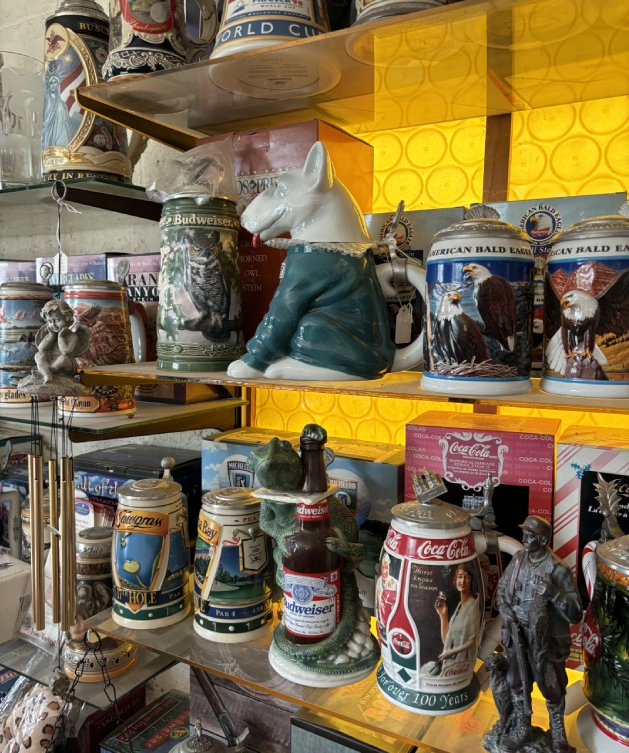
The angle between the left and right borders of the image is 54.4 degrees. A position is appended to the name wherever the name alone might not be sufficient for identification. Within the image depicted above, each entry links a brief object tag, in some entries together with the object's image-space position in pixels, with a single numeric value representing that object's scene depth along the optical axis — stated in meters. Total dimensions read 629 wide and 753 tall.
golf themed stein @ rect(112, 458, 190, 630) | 0.91
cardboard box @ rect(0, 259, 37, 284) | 1.24
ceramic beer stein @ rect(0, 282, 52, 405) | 1.01
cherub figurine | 0.88
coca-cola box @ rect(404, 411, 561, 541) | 0.73
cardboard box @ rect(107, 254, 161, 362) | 1.10
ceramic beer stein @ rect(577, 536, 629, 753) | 0.60
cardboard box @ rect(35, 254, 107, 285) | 1.16
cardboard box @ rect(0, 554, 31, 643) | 1.20
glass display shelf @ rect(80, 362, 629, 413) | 0.58
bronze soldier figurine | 0.59
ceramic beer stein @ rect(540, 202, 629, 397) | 0.58
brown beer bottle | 0.77
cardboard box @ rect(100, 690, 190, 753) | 1.13
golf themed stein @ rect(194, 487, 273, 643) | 0.86
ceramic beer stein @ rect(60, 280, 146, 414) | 0.98
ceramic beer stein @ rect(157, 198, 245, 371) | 0.85
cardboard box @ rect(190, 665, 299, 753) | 1.02
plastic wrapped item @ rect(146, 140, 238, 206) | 0.85
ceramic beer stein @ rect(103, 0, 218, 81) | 0.87
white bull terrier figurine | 0.73
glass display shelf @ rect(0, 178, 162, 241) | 1.01
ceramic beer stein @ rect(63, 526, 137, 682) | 1.03
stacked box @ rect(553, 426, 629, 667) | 0.68
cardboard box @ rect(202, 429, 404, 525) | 0.85
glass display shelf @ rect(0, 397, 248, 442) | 0.95
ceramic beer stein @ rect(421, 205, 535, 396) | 0.62
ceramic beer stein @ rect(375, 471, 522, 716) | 0.67
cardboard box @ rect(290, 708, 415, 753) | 0.79
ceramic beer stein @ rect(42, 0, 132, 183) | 1.03
